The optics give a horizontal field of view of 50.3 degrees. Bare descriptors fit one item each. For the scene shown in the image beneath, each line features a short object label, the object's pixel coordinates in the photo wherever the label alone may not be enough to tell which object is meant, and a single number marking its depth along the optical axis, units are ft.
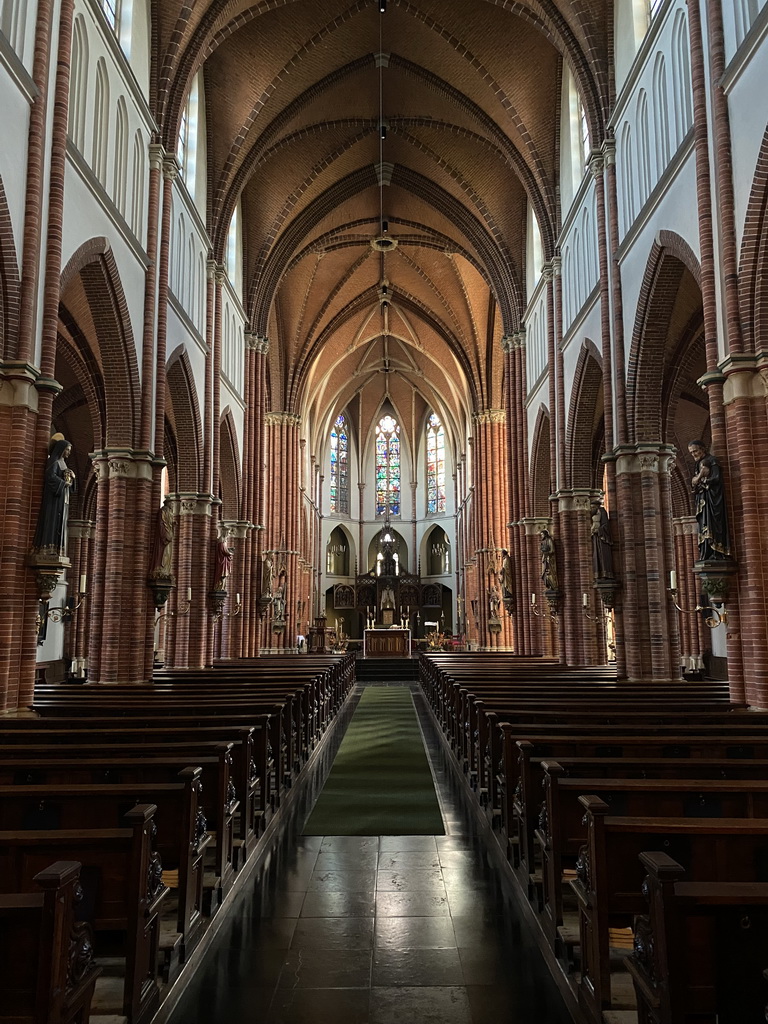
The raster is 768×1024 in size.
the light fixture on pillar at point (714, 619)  35.36
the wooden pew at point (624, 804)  15.65
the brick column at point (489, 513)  112.57
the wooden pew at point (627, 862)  12.88
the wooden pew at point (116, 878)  12.44
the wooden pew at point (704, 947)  9.43
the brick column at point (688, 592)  88.07
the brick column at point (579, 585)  64.95
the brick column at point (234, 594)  81.92
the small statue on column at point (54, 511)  33.60
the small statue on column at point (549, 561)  68.33
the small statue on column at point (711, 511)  33.83
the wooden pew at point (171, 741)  20.65
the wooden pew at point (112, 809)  15.24
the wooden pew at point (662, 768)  18.02
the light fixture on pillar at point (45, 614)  35.52
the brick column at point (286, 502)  116.26
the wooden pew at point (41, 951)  9.11
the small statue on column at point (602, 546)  51.39
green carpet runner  27.30
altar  122.31
